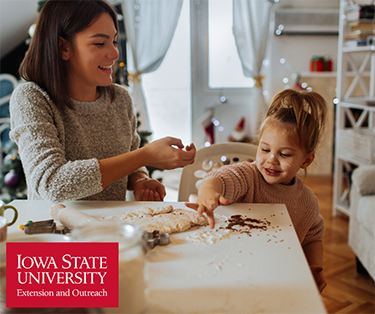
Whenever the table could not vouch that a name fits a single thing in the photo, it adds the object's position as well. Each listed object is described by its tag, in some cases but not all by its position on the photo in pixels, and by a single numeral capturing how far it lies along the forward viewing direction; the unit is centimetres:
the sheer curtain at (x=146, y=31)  398
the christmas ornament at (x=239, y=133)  408
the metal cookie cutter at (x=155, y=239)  66
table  50
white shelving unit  257
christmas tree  236
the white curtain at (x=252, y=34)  397
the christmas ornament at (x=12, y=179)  236
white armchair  182
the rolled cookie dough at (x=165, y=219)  75
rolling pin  70
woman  94
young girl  99
